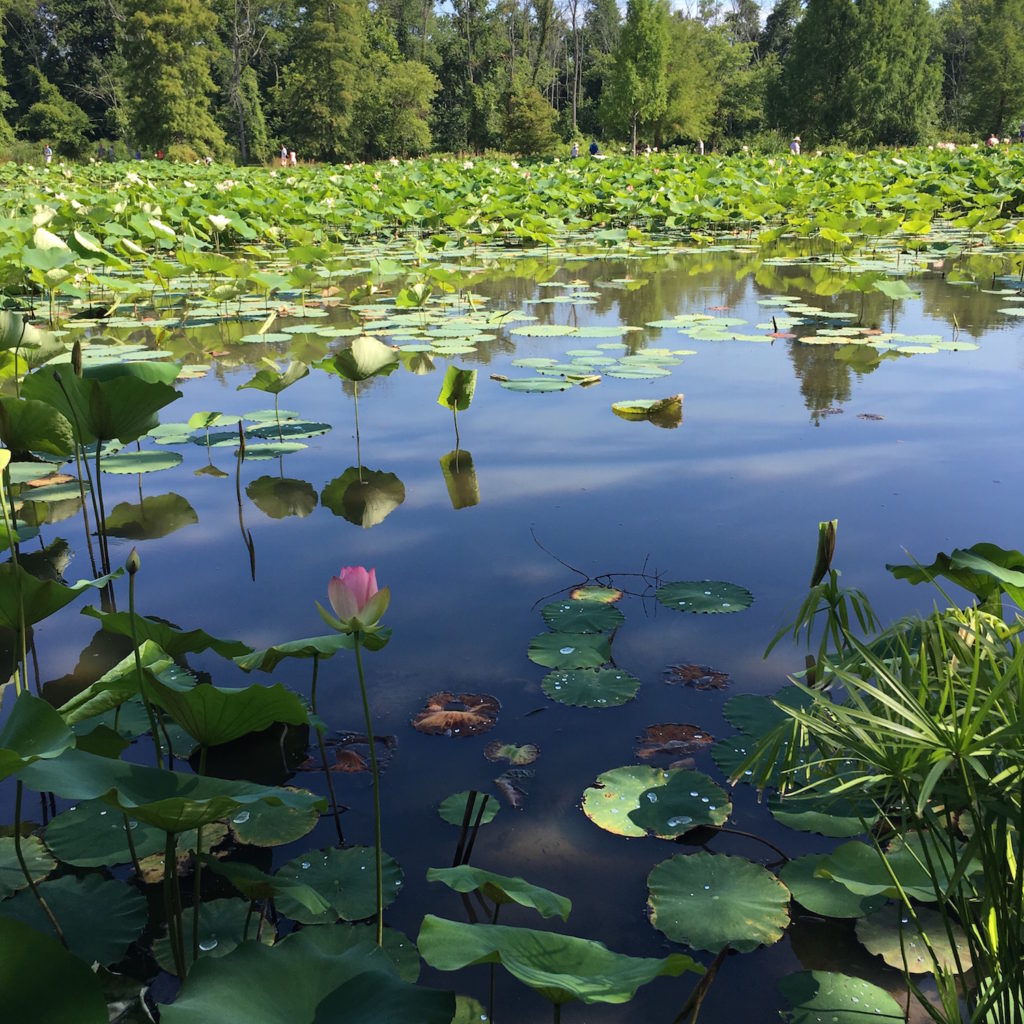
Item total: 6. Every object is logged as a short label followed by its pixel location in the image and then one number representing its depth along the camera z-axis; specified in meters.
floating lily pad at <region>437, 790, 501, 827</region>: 1.24
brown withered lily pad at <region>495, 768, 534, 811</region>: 1.29
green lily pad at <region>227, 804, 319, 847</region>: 1.22
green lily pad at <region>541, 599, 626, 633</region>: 1.74
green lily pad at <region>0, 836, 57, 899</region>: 1.10
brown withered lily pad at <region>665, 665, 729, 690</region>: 1.56
